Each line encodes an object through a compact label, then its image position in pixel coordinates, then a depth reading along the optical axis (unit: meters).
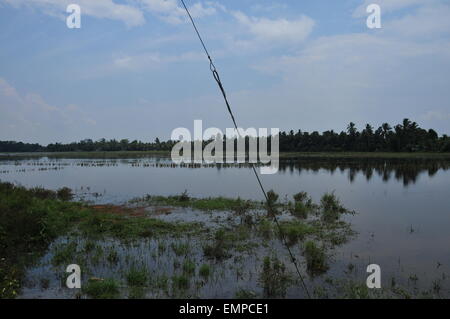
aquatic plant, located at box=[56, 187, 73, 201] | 19.94
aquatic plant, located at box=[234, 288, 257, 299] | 6.64
